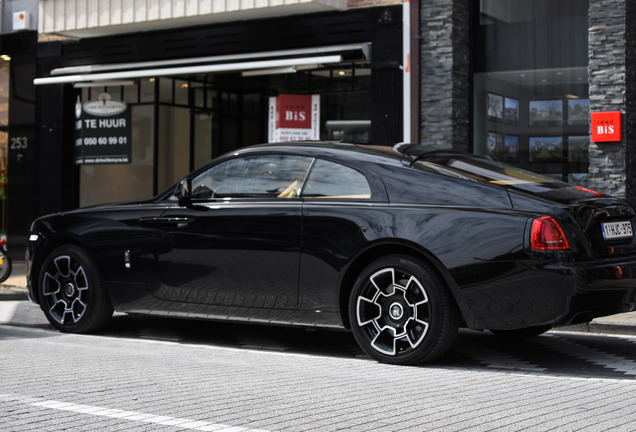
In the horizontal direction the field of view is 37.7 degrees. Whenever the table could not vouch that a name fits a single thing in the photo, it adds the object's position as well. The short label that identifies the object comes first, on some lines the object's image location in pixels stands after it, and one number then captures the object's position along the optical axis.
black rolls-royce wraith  5.65
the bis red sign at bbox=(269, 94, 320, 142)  14.38
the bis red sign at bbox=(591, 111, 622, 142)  11.68
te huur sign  16.02
